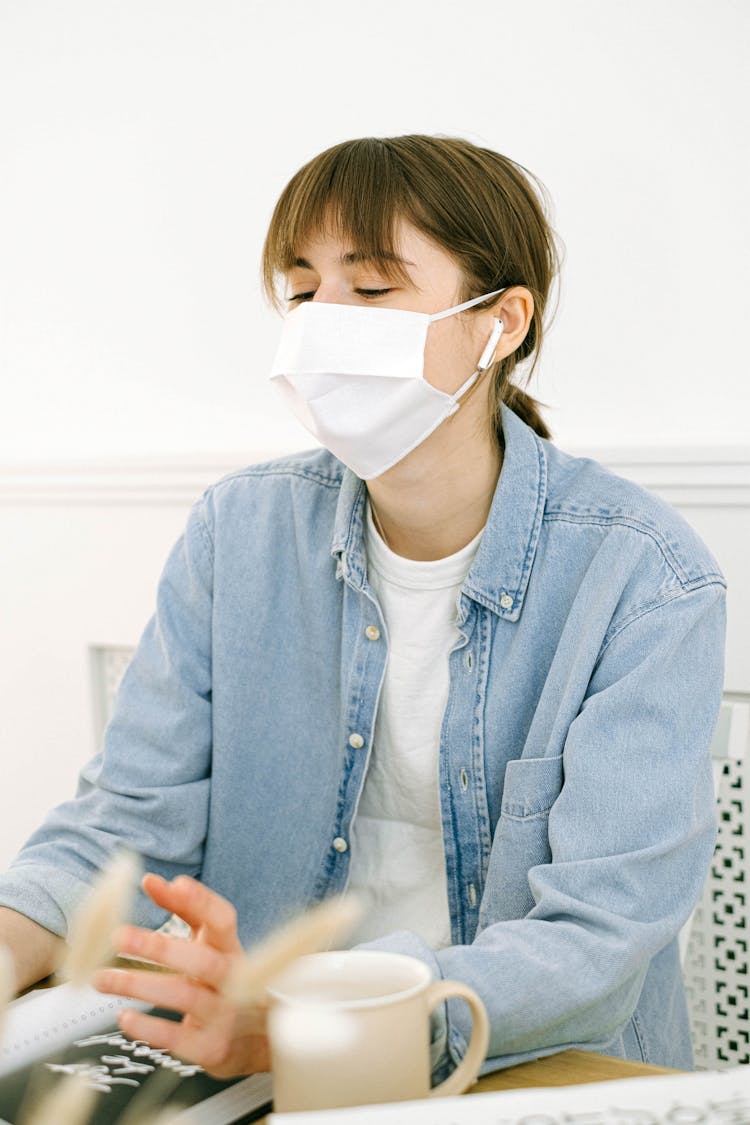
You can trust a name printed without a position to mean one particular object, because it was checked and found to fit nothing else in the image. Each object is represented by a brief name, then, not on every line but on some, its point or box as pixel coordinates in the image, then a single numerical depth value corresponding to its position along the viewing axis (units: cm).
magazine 64
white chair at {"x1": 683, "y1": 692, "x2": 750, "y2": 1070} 147
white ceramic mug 51
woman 94
